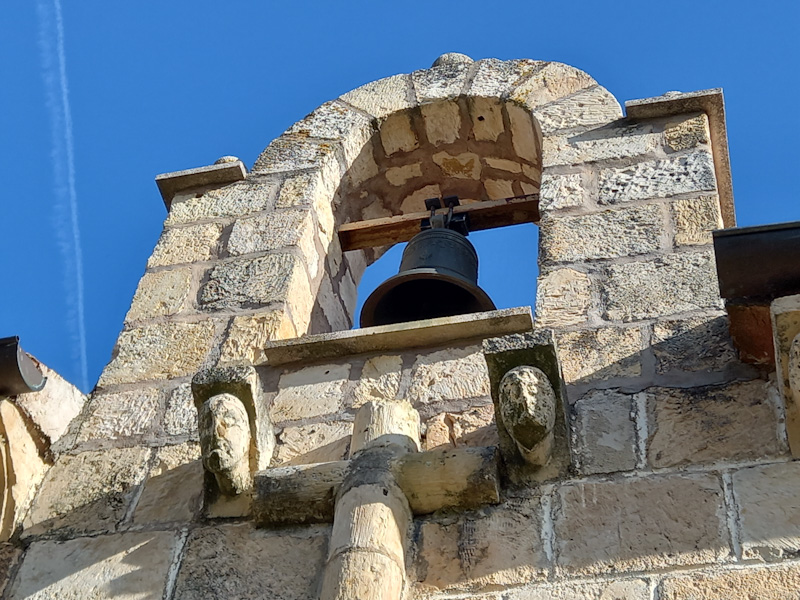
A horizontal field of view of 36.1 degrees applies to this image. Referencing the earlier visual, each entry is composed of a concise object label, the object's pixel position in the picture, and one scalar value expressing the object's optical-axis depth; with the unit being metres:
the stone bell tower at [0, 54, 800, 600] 2.74
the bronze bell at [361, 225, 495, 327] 4.27
